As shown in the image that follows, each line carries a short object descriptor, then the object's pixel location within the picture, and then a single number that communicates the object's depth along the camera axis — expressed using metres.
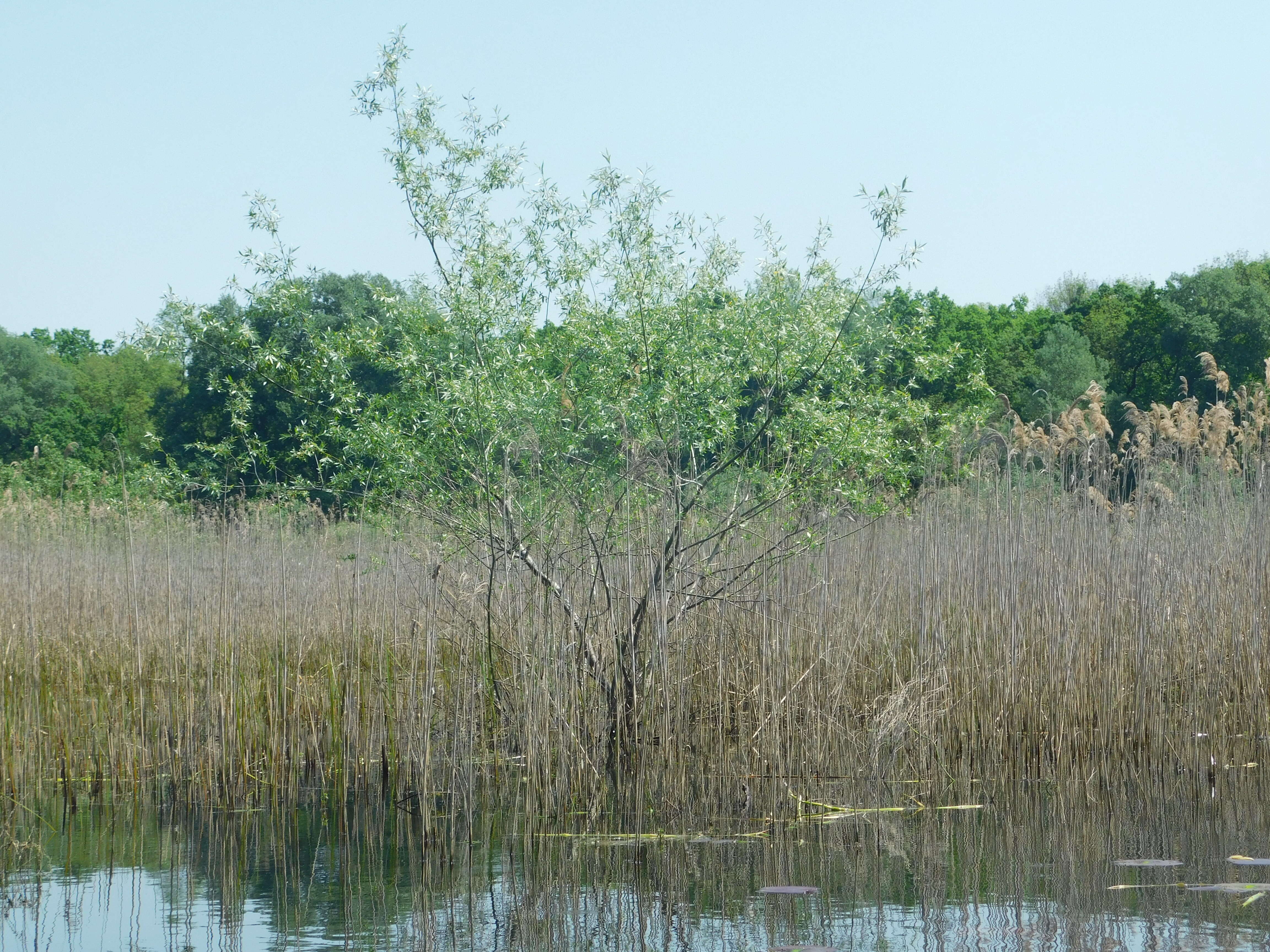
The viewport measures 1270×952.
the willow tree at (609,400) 12.23
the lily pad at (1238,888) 7.85
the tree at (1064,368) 51.37
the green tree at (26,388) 60.25
